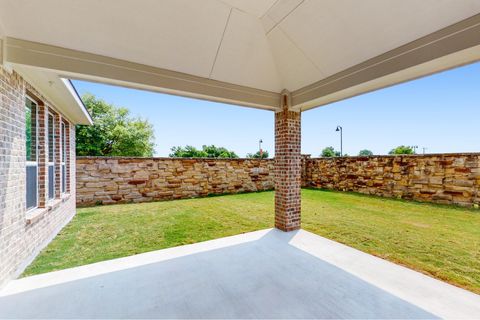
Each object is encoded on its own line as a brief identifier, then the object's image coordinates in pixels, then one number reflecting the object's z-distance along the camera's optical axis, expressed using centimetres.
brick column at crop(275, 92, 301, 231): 424
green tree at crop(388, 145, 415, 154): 3039
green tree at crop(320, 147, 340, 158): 3831
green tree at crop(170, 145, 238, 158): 2418
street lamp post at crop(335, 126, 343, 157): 2381
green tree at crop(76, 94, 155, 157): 1778
